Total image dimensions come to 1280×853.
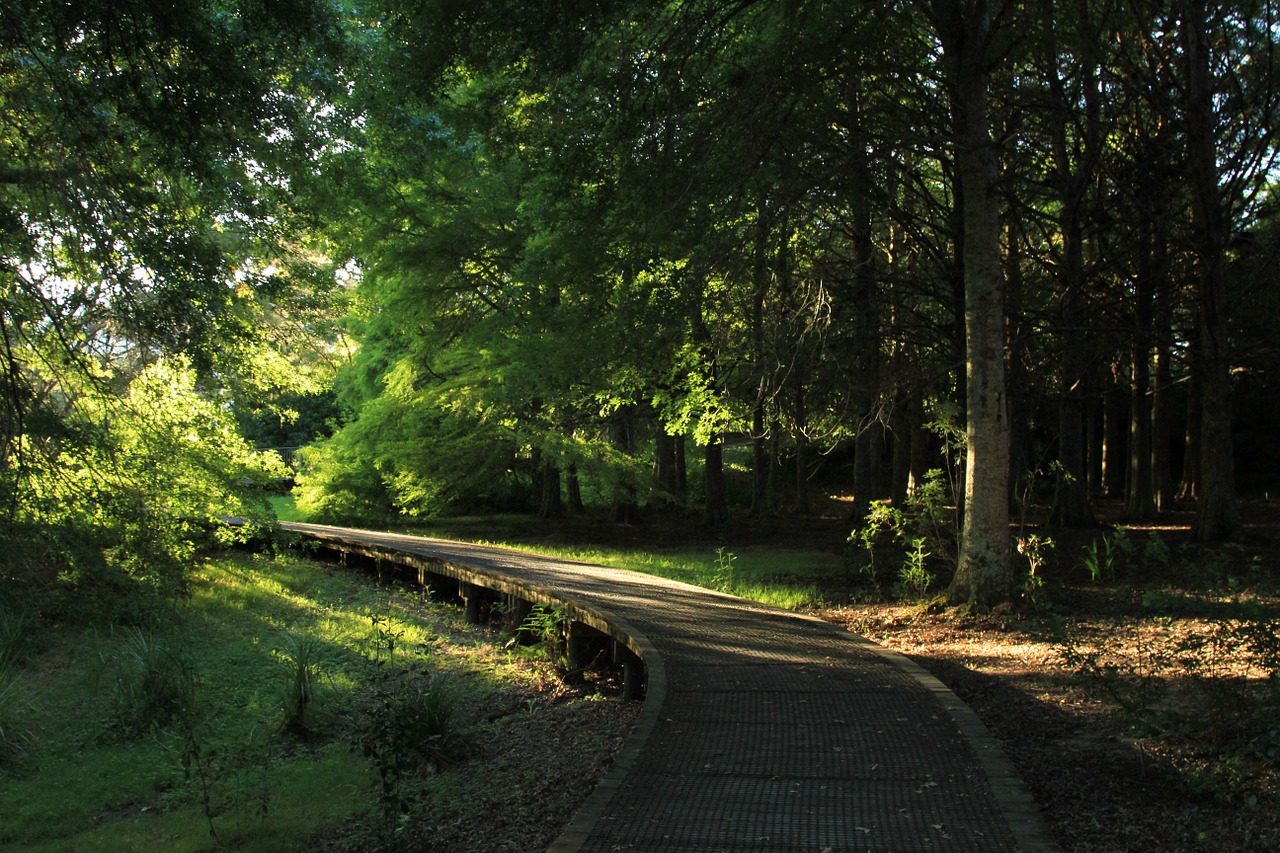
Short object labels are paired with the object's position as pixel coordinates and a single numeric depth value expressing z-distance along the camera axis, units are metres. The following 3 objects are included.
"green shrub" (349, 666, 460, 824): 5.61
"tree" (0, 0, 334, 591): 6.33
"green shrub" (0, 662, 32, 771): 6.92
